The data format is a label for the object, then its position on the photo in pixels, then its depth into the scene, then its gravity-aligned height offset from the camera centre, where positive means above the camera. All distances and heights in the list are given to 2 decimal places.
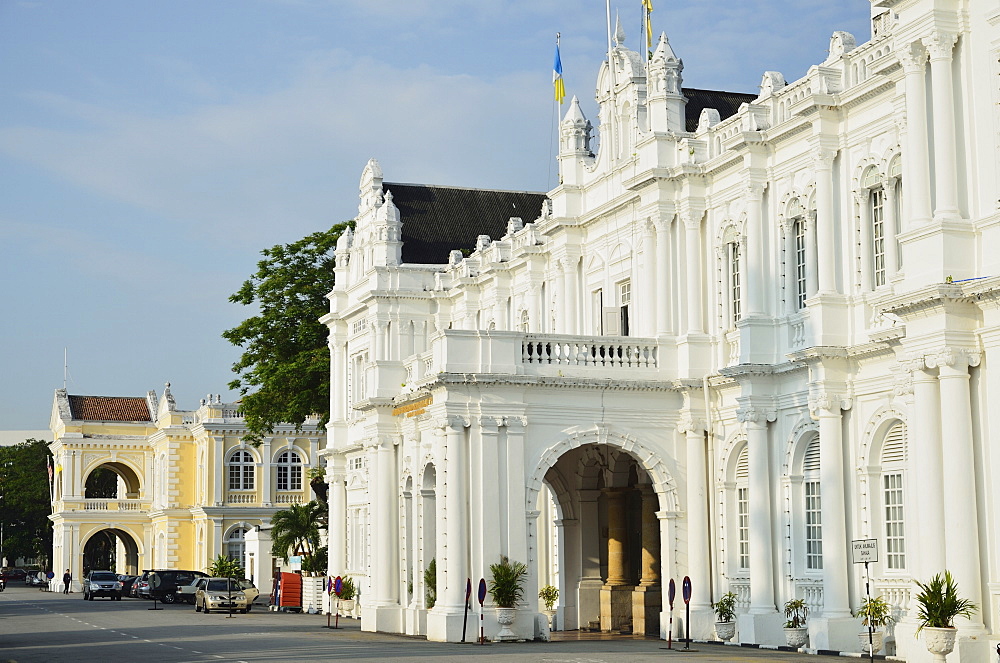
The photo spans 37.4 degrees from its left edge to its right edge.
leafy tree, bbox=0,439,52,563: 108.50 +1.85
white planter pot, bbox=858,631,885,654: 24.84 -2.09
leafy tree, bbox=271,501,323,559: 57.28 -0.26
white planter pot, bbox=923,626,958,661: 20.25 -1.73
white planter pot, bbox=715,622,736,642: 29.03 -2.24
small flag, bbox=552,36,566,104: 39.00 +11.50
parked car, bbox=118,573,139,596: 72.00 -2.90
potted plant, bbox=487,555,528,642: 29.28 -1.45
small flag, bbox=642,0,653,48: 34.91 +11.69
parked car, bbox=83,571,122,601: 70.00 -2.88
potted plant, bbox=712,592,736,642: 29.05 -1.98
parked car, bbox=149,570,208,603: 63.16 -2.48
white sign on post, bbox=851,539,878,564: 21.94 -0.53
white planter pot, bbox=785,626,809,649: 26.88 -2.18
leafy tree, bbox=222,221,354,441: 54.72 +6.96
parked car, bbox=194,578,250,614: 51.59 -2.54
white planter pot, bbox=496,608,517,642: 29.27 -2.00
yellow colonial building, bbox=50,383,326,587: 77.50 +2.57
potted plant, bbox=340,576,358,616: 46.75 -2.30
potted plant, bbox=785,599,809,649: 26.89 -1.95
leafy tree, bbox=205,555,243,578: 67.00 -2.09
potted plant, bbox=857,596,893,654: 24.84 -1.74
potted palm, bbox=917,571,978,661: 20.28 -1.35
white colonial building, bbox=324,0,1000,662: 21.47 +2.76
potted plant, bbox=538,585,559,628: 35.72 -1.88
